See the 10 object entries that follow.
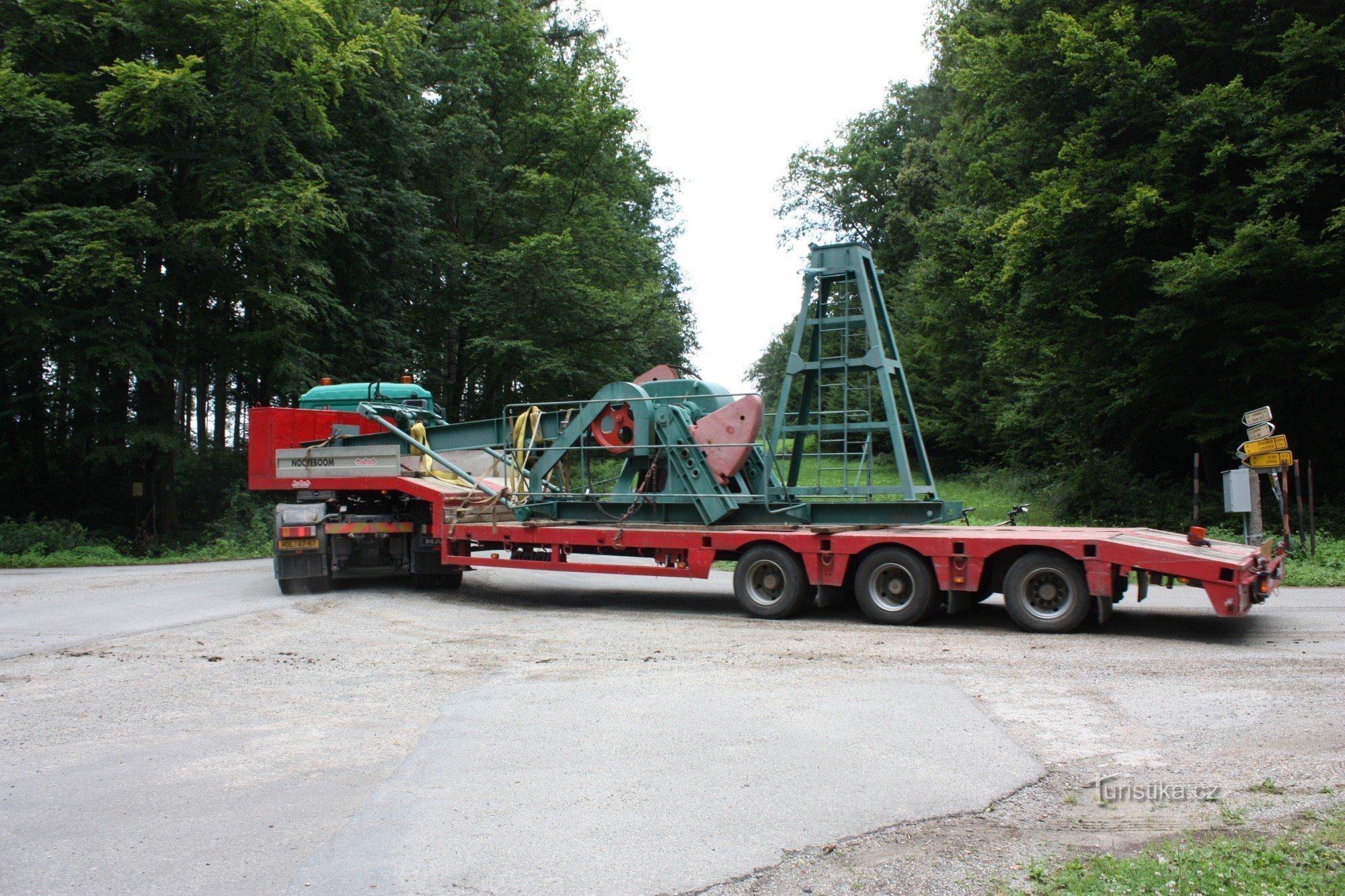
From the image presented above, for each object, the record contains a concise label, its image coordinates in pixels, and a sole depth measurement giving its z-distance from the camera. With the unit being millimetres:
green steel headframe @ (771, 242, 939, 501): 10930
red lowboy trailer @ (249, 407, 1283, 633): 9195
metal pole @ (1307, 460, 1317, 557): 14648
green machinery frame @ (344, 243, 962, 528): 10945
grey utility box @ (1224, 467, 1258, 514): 12898
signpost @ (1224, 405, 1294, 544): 13164
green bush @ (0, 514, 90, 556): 20844
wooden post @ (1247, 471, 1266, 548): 12969
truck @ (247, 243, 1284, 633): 9570
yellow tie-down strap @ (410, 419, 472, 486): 14174
